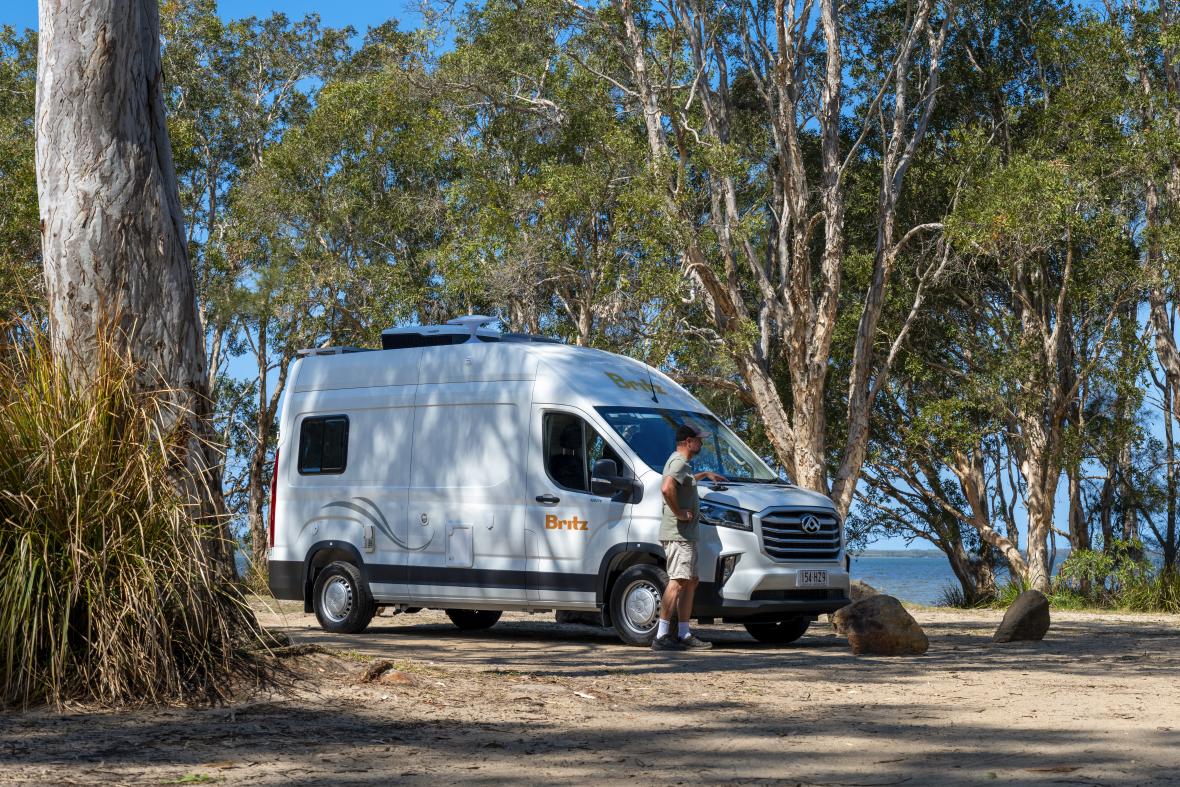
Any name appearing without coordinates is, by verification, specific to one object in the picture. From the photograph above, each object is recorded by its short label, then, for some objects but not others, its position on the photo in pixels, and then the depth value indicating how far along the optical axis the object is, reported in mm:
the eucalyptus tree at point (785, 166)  23172
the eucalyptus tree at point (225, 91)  36469
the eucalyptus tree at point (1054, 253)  22422
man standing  10789
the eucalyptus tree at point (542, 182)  25531
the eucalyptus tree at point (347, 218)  31516
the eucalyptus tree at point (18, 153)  30359
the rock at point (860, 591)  14597
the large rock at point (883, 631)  11336
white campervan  11492
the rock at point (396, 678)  7586
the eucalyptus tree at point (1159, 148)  23375
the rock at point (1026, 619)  12812
